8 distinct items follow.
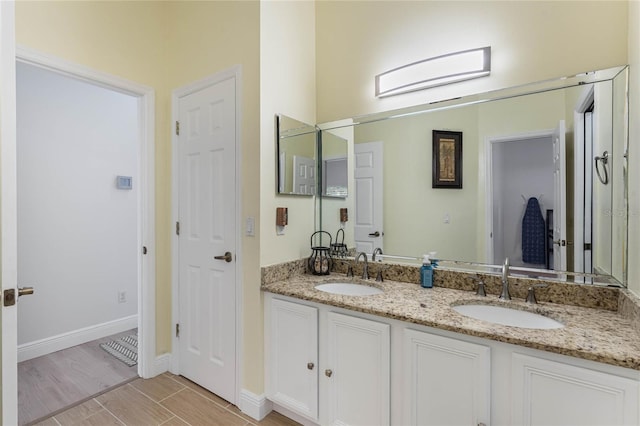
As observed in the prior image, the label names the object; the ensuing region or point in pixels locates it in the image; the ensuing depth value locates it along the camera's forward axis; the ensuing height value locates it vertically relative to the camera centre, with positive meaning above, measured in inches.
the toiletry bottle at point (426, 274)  70.1 -14.6
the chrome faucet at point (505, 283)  60.7 -14.6
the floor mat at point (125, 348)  102.0 -48.3
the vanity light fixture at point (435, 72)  67.6 +32.0
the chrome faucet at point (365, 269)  79.6 -15.2
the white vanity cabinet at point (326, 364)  57.3 -31.3
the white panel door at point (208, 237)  79.6 -7.2
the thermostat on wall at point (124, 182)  123.8 +11.6
